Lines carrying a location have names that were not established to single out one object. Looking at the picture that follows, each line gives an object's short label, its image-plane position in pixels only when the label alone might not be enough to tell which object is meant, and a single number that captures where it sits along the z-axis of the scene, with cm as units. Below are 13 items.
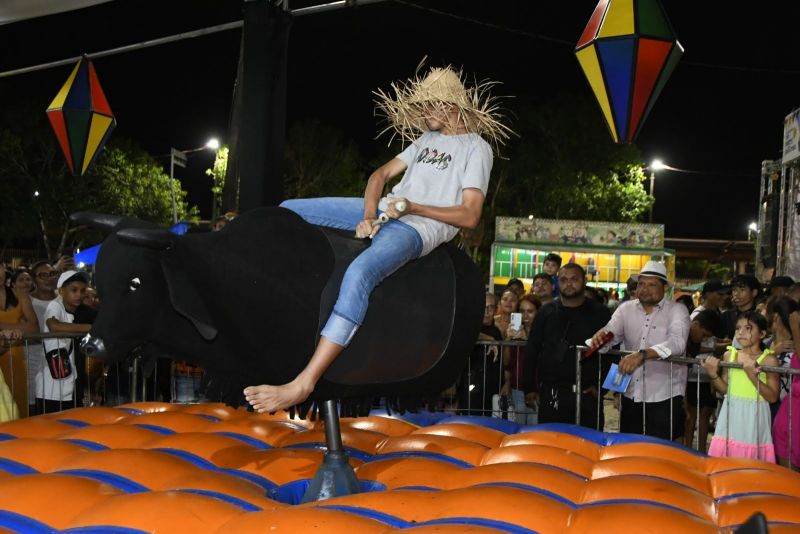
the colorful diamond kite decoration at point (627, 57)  454
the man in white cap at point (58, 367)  545
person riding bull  265
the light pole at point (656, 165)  2788
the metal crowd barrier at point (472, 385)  595
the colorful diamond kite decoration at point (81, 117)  724
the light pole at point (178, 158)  2176
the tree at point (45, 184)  2844
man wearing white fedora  498
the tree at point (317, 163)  3023
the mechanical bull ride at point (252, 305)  256
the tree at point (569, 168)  2795
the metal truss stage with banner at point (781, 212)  1212
